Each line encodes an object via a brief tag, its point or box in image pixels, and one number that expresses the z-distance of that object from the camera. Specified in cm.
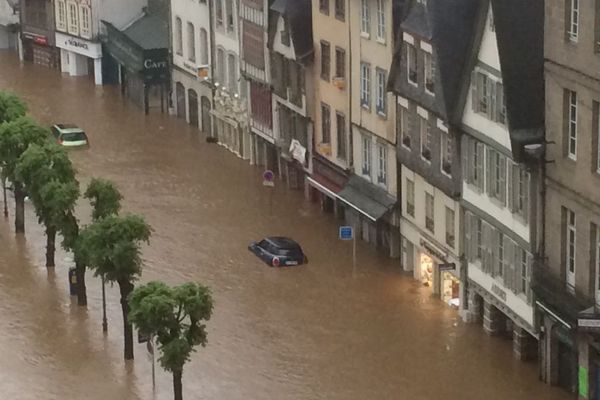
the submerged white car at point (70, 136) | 11775
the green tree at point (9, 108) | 10105
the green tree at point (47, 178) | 8531
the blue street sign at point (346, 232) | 8968
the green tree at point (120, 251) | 7694
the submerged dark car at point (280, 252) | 9100
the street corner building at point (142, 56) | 13025
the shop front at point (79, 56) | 14212
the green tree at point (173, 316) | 6819
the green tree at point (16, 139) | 9394
